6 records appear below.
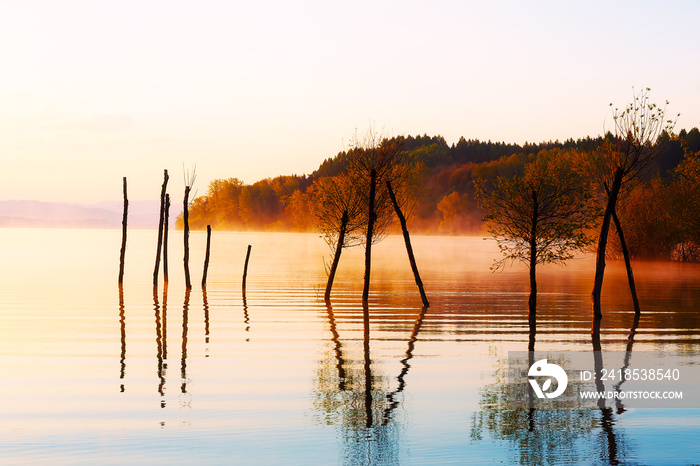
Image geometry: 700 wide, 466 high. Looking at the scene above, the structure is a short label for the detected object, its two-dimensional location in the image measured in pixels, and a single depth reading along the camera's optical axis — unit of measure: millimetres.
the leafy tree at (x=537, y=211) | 30672
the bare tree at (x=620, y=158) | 27391
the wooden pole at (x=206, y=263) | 43500
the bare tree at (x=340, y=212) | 34719
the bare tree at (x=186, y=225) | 41188
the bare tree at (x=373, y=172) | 32312
